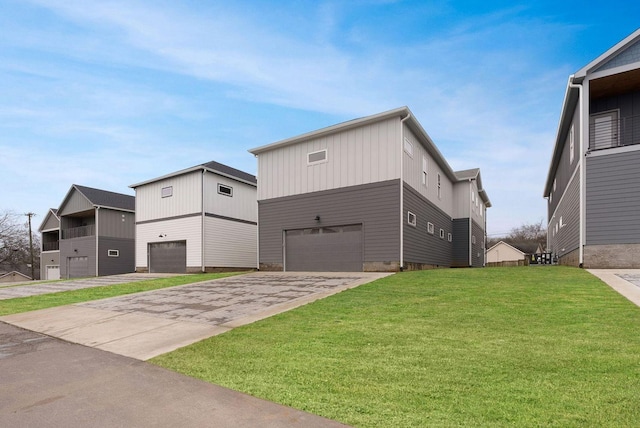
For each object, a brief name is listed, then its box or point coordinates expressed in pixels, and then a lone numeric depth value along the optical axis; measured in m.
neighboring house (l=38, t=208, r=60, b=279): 33.97
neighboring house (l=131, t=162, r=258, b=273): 21.48
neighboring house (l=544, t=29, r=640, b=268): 11.22
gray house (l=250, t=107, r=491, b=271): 14.48
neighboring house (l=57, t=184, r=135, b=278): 28.81
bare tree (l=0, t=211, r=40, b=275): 46.56
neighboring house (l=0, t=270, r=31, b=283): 42.54
